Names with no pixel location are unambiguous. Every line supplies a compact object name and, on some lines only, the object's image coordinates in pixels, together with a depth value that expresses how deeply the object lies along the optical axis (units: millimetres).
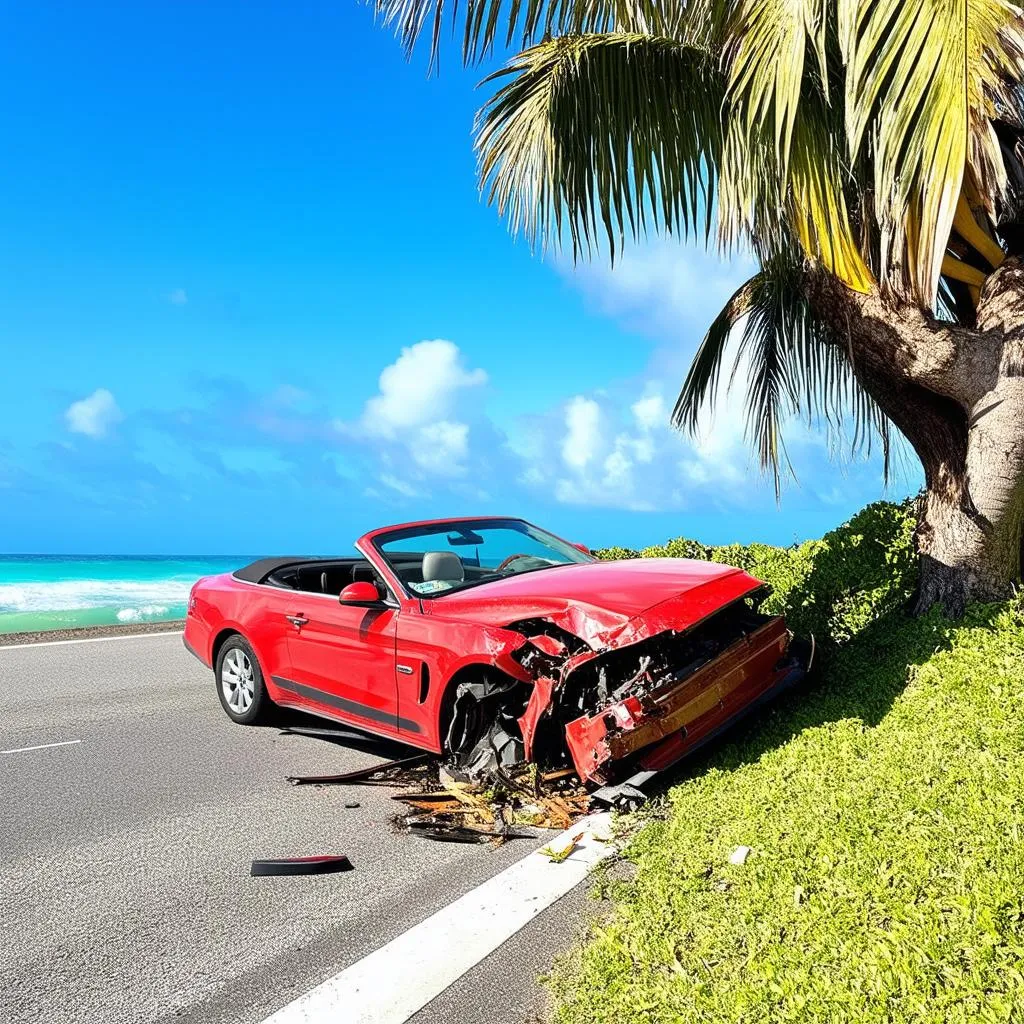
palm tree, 6023
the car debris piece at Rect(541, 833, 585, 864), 4496
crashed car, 4996
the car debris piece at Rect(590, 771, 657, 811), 4918
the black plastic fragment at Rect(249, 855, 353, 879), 4555
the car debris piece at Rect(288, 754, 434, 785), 6055
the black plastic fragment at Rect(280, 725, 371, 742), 7234
